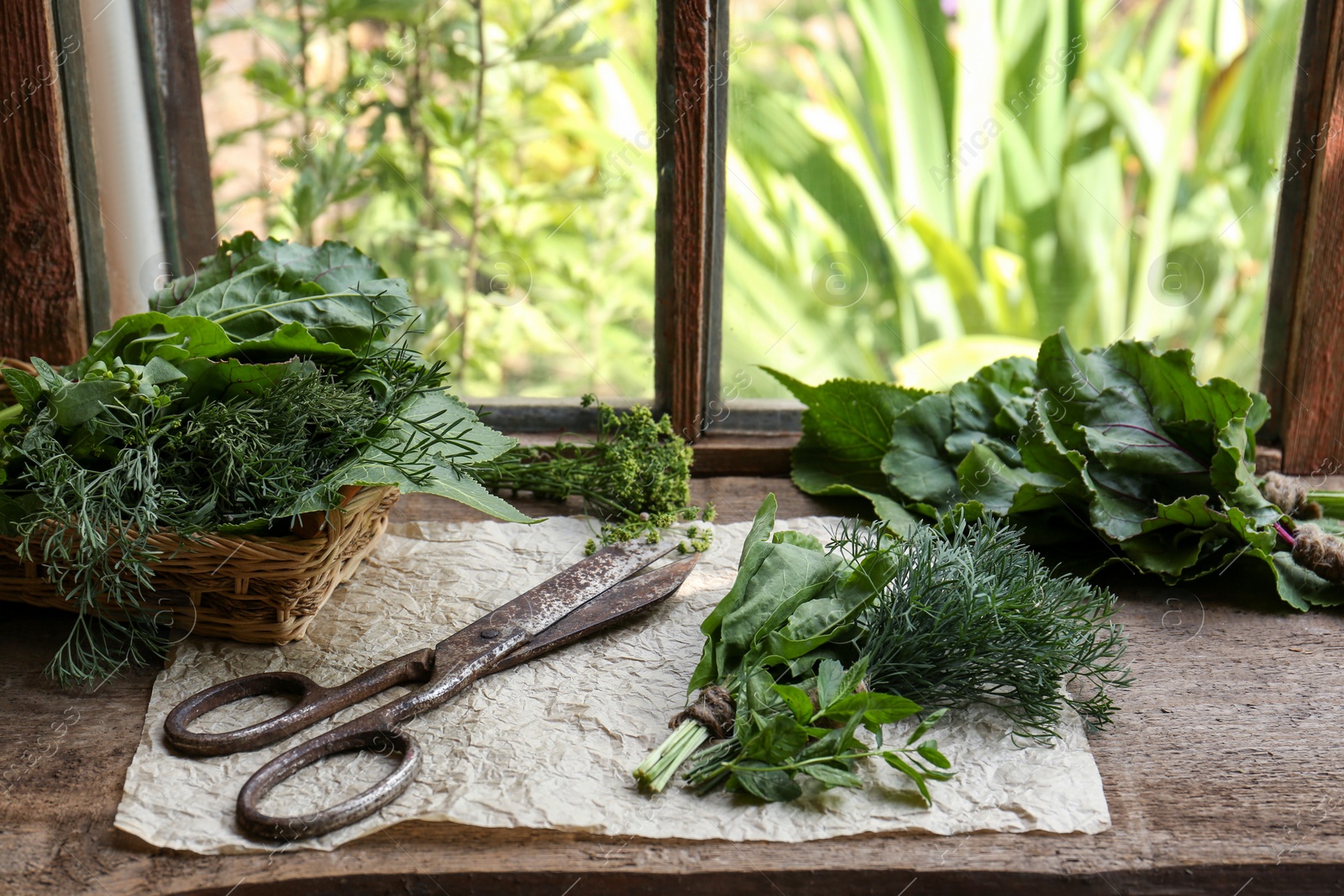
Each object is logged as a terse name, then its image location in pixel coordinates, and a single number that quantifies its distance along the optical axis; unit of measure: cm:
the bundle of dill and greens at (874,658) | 85
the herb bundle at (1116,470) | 120
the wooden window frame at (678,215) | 134
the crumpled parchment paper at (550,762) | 82
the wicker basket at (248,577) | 95
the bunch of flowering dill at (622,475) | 134
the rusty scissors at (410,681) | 82
